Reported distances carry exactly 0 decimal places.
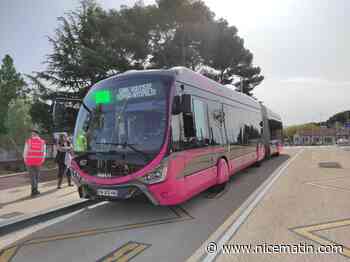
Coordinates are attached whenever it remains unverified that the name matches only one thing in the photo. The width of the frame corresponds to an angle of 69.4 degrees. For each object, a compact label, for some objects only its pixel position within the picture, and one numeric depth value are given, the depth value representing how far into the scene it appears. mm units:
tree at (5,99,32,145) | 29312
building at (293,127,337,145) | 86188
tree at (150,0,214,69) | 23417
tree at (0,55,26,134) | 47500
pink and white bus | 4559
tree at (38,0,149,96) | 20484
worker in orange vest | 6957
